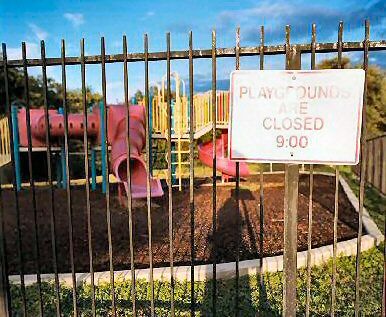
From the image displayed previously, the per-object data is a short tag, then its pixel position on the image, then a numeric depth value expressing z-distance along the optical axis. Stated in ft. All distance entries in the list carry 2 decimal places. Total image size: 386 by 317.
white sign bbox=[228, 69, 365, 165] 7.39
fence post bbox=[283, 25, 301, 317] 7.84
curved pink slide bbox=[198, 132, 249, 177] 36.20
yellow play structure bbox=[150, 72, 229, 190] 35.01
